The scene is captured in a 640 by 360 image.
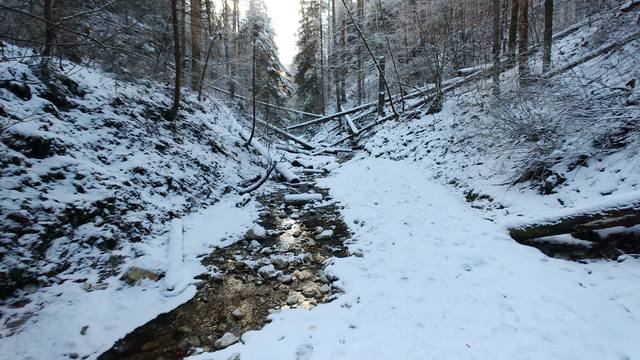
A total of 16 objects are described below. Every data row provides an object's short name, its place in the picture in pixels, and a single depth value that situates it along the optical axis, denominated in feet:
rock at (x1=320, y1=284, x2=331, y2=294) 14.98
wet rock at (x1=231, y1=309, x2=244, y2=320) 13.64
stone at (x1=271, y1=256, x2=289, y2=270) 17.98
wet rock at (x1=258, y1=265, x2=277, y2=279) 17.00
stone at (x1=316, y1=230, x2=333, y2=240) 21.48
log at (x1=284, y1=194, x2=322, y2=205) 29.61
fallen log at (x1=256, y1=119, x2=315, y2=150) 59.77
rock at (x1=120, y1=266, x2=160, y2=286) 15.10
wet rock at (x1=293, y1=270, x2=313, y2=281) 16.59
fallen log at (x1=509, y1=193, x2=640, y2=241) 11.89
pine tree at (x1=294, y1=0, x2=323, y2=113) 82.64
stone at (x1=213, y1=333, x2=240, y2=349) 11.85
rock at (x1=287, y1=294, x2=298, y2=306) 14.51
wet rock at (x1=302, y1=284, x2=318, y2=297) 14.99
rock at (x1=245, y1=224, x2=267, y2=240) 21.88
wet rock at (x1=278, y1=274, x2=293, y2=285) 16.34
